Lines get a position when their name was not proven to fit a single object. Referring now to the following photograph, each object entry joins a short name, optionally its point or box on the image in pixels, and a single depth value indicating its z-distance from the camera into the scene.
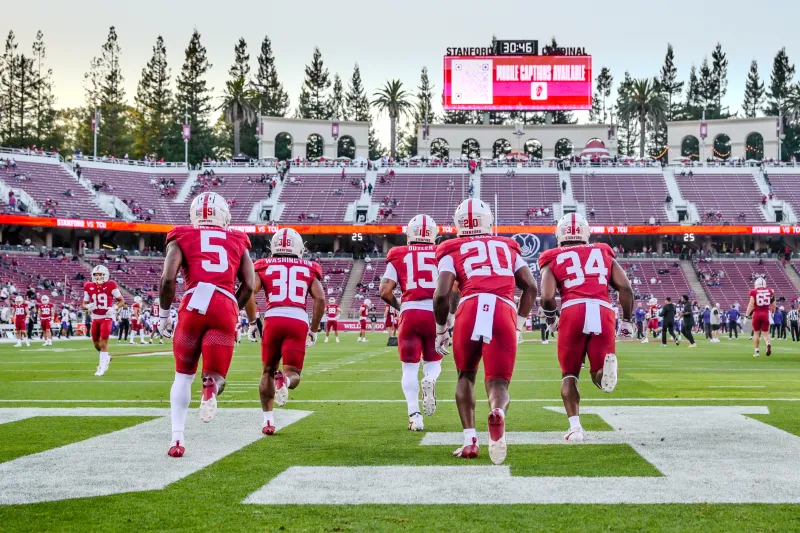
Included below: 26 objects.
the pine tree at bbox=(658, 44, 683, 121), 103.31
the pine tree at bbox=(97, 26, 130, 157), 95.25
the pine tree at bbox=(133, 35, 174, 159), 97.00
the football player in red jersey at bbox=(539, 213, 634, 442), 8.83
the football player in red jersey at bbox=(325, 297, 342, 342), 38.08
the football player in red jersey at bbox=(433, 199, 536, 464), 7.44
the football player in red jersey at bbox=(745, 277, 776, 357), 23.94
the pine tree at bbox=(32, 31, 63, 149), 92.69
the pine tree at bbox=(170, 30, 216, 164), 95.94
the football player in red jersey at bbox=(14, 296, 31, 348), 33.66
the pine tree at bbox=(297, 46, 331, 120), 102.31
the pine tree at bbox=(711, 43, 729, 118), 103.75
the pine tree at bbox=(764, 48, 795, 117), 103.31
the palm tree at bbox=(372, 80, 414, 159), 90.56
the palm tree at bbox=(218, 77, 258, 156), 87.12
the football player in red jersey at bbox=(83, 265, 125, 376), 18.19
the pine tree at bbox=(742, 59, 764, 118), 104.12
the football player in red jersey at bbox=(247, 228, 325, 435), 9.49
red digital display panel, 71.62
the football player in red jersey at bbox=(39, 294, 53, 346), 32.66
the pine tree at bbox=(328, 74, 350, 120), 103.38
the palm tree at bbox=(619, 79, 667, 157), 88.75
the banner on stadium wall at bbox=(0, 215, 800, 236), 63.47
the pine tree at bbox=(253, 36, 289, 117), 101.25
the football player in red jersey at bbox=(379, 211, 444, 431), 9.86
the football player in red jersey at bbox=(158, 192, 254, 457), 7.73
